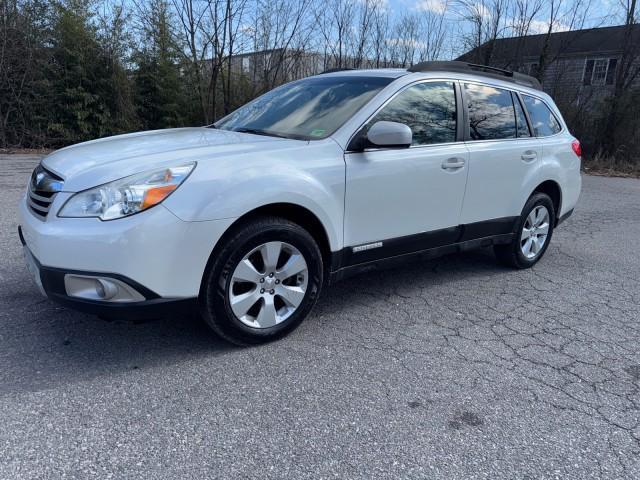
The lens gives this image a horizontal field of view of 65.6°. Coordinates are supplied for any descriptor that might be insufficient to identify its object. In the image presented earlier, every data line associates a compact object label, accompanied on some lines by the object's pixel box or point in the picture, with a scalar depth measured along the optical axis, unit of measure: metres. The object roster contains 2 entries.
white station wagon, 2.56
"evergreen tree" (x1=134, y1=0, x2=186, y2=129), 14.25
